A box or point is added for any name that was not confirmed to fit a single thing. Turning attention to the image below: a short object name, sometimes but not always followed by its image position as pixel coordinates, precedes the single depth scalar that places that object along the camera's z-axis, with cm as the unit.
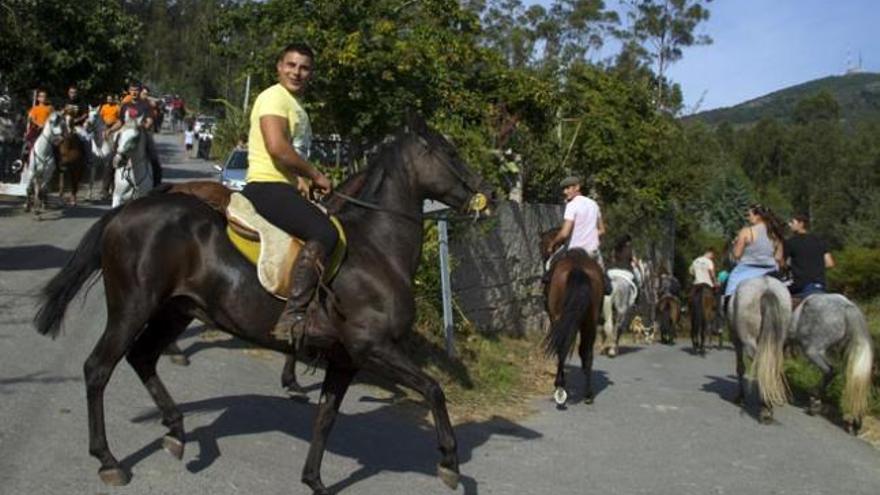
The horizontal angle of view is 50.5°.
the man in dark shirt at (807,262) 1192
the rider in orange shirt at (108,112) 2005
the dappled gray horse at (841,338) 1051
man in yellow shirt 593
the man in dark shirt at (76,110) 2170
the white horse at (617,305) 1851
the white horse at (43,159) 1814
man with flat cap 1184
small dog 2594
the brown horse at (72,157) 1928
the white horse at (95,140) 2078
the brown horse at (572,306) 1080
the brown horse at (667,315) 2530
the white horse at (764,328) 1061
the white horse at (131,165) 1130
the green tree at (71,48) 2561
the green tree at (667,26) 5581
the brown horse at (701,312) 2209
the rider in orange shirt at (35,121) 1891
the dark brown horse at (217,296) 598
